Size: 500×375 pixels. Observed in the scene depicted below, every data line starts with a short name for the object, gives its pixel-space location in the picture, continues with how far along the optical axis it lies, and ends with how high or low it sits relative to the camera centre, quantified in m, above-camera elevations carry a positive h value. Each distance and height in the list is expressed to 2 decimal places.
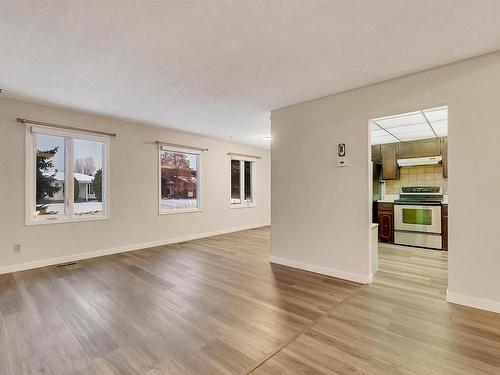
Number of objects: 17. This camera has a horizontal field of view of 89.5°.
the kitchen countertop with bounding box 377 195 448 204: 5.72 -0.26
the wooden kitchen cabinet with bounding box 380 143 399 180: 5.73 +0.59
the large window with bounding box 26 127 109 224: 3.97 +0.21
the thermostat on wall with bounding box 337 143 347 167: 3.43 +0.45
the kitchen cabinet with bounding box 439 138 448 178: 5.02 +0.73
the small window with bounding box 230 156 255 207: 7.29 +0.18
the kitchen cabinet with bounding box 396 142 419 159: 5.39 +0.83
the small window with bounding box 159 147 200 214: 5.68 +0.19
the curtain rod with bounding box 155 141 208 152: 5.43 +0.98
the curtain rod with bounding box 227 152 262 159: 7.04 +0.98
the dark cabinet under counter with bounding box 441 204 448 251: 4.77 -0.71
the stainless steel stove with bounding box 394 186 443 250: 4.85 -0.60
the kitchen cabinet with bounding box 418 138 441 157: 5.11 +0.84
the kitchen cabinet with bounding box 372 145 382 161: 5.97 +0.83
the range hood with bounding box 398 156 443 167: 5.12 +0.57
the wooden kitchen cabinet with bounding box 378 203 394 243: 5.42 -0.75
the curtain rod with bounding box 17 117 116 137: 3.79 +1.02
